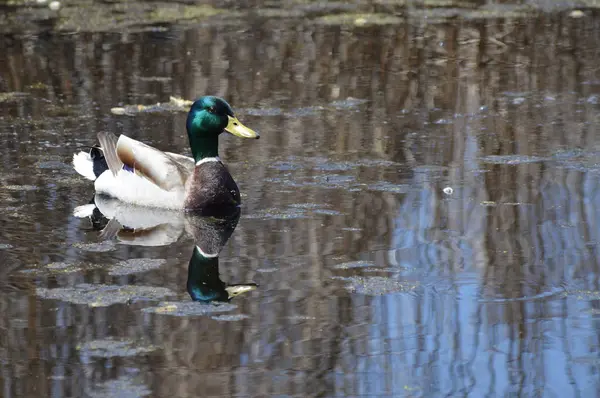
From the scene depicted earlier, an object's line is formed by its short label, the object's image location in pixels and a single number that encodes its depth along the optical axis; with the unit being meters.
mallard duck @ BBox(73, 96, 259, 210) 14.77
